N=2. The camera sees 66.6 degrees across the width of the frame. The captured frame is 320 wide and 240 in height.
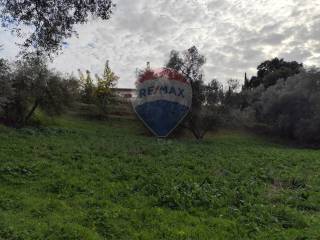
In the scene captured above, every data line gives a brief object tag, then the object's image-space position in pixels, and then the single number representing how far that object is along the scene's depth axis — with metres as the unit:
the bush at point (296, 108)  27.04
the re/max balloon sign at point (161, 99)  17.60
